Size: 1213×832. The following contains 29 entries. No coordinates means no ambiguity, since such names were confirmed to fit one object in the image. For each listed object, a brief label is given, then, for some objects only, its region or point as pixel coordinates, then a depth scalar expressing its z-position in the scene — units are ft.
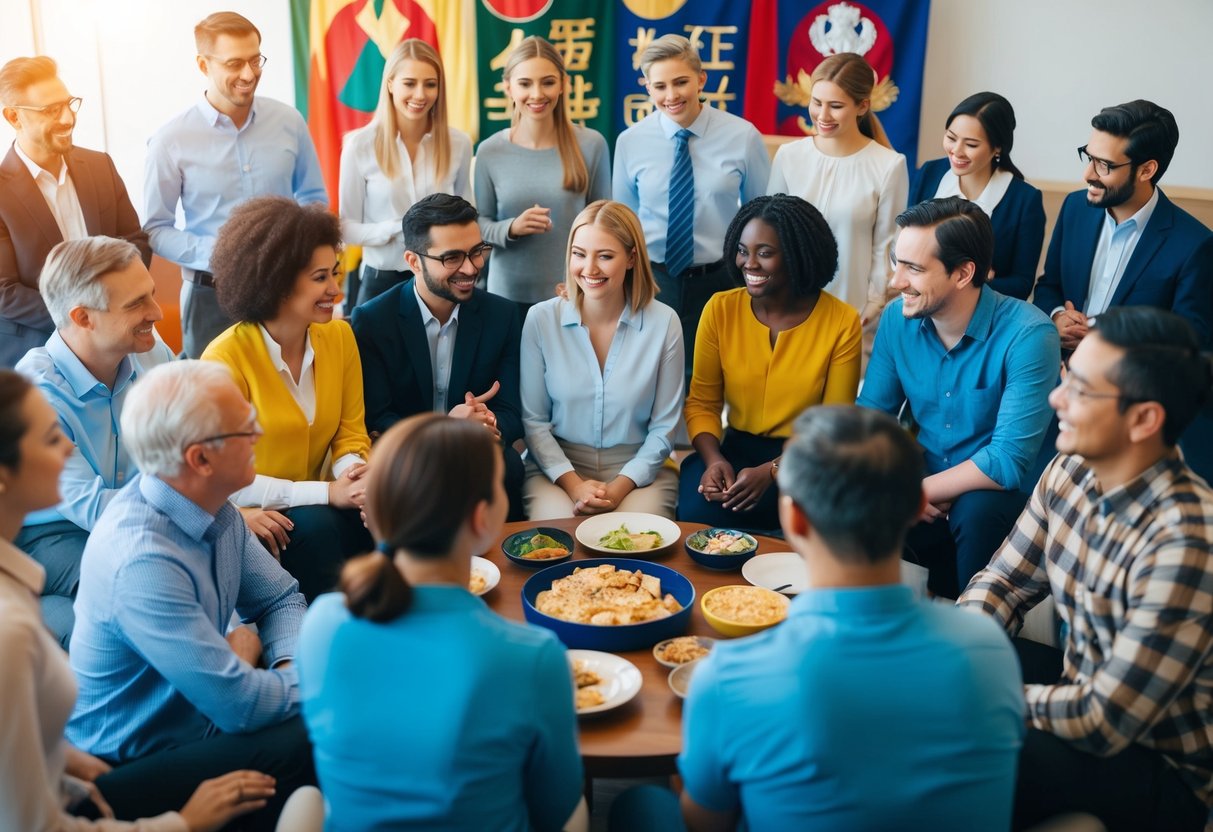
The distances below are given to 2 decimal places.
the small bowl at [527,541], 8.34
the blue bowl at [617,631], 7.00
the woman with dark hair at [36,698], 4.95
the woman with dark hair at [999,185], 12.53
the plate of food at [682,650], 6.75
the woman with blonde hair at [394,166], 13.10
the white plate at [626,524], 8.93
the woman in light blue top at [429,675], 4.80
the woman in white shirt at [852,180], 13.19
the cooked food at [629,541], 8.70
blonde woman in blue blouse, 11.12
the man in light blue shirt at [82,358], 8.85
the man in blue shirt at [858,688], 4.58
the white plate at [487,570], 7.95
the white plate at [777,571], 8.02
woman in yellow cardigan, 9.64
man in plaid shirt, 5.95
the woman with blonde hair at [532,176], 13.19
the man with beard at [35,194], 11.45
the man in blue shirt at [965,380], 9.89
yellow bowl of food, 7.03
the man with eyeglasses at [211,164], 12.73
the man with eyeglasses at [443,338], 11.03
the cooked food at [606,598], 7.20
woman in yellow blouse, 10.98
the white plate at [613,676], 6.34
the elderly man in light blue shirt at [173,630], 6.31
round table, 5.98
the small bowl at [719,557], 8.29
